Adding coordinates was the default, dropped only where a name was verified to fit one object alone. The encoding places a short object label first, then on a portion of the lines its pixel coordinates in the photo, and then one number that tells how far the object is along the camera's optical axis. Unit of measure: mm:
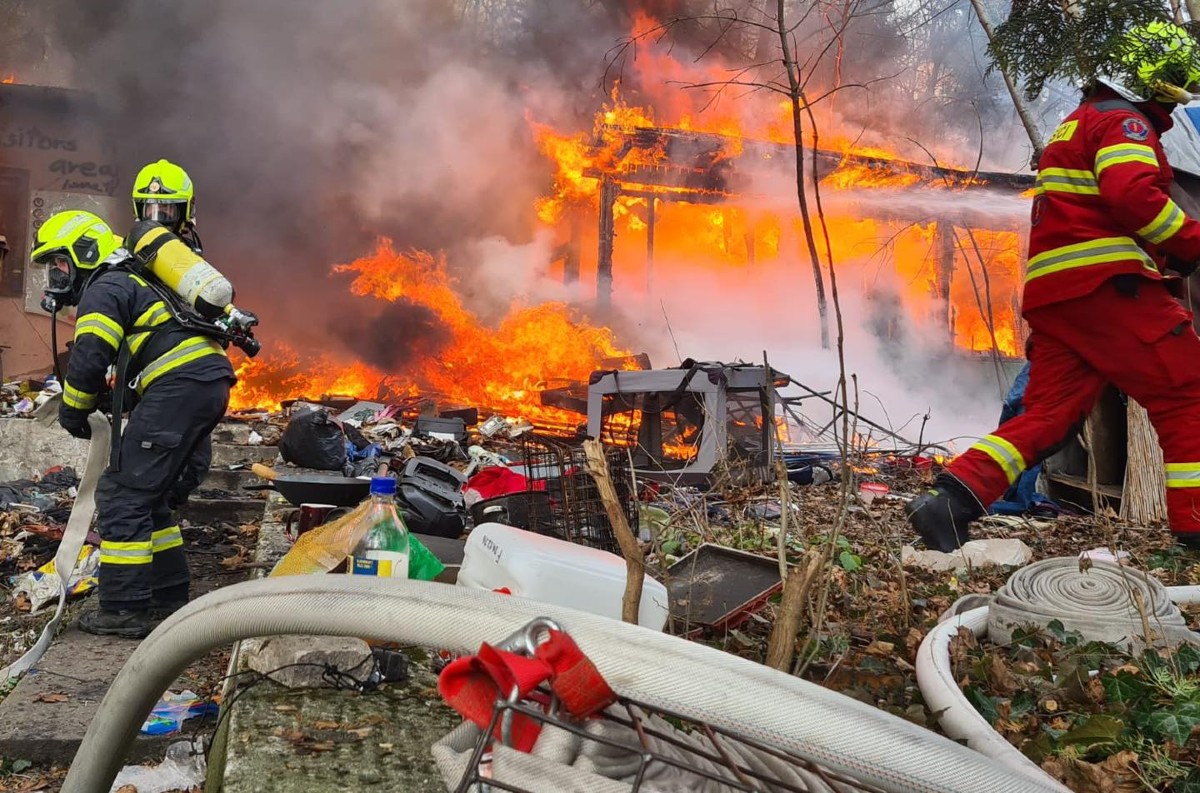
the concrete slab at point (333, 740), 1731
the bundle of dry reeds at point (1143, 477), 4836
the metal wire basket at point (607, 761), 705
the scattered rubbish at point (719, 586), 2525
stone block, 2180
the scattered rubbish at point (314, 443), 6363
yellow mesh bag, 2557
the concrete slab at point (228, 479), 6777
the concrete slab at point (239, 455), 7441
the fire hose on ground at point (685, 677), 763
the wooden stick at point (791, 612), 1544
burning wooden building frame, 14086
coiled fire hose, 2186
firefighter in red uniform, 3354
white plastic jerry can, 2158
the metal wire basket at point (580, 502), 3445
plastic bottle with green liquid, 2432
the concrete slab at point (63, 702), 2662
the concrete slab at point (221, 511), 6090
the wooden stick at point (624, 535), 1388
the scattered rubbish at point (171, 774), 2383
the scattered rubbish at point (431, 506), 4152
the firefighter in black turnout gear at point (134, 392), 3801
